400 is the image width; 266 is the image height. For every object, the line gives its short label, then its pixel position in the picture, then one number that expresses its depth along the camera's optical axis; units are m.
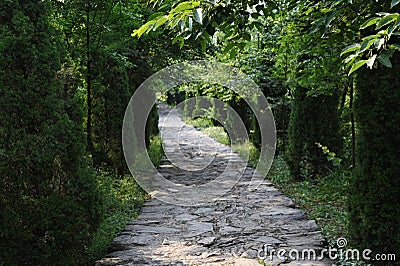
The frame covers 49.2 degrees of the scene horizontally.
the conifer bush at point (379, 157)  3.77
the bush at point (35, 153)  3.72
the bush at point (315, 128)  8.42
